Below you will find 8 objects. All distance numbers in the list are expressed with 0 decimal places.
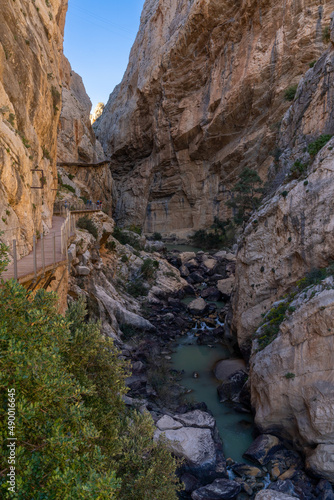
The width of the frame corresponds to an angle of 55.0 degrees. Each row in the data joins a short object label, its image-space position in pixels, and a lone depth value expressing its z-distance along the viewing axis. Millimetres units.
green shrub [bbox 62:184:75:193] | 33656
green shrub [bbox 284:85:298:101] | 22638
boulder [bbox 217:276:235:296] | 26880
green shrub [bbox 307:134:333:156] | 13406
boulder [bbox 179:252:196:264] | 39375
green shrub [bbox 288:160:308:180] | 14086
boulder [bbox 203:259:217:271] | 36469
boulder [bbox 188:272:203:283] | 32719
